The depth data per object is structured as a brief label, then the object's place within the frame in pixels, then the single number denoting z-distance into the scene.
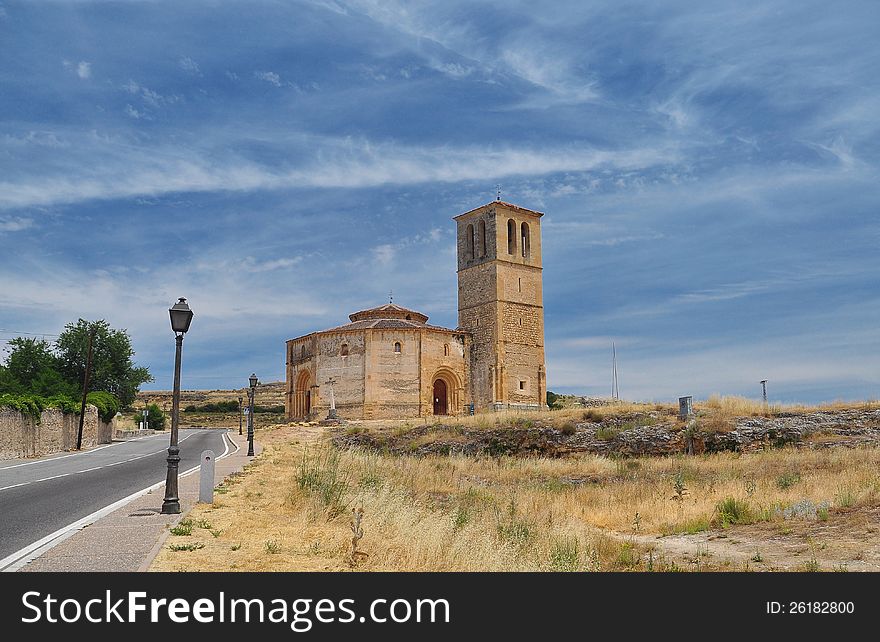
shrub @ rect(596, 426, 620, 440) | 29.98
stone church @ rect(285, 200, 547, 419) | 48.53
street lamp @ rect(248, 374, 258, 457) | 27.31
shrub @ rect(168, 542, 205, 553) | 8.55
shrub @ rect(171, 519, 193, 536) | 9.70
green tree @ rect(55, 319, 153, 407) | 59.21
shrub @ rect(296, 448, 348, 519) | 12.62
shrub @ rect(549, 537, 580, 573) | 9.85
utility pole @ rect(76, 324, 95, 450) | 39.56
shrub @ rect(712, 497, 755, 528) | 14.30
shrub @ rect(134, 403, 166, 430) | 77.44
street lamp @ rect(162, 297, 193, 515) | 11.97
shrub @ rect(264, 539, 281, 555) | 8.68
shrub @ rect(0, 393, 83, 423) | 31.80
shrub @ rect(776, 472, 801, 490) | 17.44
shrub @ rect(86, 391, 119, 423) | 48.19
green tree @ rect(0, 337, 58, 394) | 58.44
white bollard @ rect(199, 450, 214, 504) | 13.29
